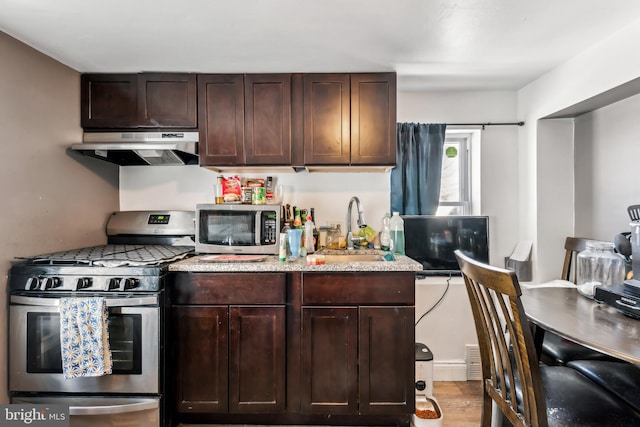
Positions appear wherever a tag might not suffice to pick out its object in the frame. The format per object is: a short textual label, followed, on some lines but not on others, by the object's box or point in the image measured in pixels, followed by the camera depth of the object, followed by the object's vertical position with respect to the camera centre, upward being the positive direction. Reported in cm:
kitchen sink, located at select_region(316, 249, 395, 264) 235 -31
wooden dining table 100 -41
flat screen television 272 -23
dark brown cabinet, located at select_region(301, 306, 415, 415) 192 -90
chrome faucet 255 -10
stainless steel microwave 228 -11
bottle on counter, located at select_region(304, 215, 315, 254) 236 -18
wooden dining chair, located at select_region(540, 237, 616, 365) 168 -74
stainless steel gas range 179 -68
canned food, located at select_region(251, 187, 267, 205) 246 +12
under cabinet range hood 215 +45
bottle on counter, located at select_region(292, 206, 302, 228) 241 -5
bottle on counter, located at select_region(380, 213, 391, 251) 249 -17
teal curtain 274 +36
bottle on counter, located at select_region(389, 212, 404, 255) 240 -19
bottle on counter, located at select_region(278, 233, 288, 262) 206 -23
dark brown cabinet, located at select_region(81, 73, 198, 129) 235 +81
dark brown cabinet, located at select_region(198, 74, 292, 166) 234 +68
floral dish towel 172 -66
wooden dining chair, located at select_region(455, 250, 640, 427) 110 -68
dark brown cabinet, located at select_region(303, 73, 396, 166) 232 +68
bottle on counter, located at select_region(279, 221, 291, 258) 217 -18
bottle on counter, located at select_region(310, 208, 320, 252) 249 -19
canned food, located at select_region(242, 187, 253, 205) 250 +13
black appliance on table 124 -33
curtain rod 275 +74
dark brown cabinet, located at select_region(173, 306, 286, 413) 193 -87
